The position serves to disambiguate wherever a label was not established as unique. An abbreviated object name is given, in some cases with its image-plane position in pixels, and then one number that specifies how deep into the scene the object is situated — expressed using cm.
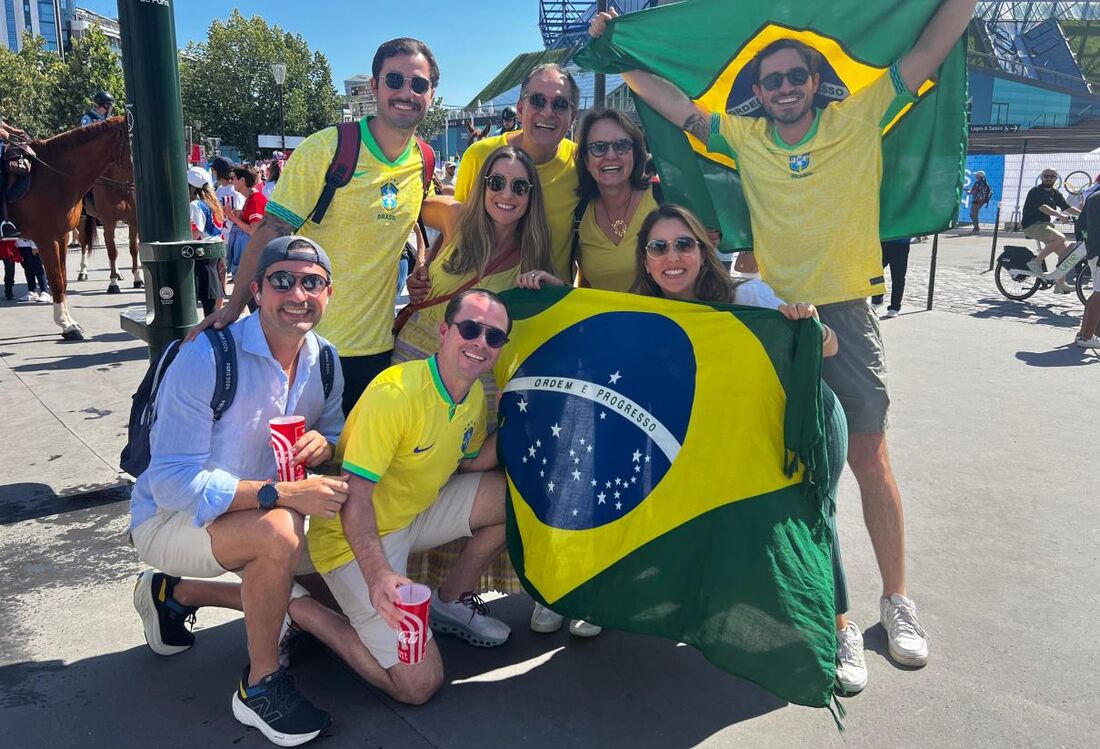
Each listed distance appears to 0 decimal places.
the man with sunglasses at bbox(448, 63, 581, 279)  371
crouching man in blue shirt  260
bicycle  1113
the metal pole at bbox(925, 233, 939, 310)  1077
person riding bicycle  1225
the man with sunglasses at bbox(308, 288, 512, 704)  268
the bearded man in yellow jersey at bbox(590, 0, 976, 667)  316
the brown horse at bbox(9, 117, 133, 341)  884
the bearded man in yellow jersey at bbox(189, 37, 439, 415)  330
